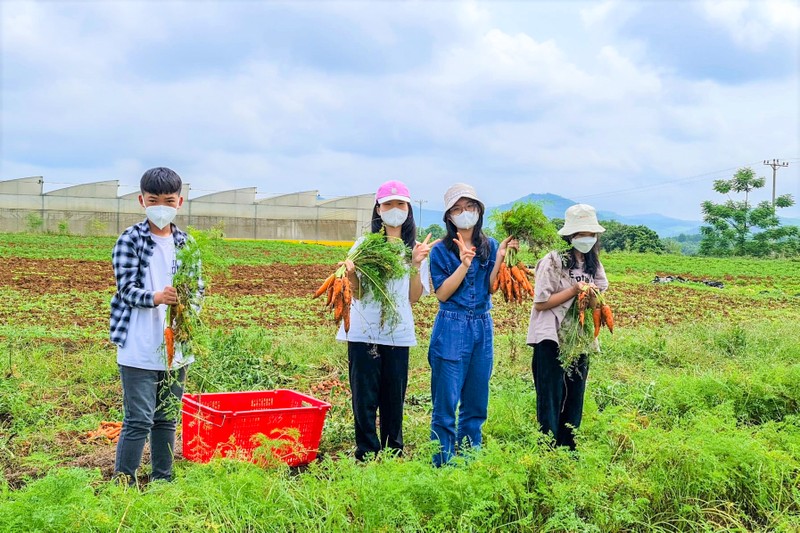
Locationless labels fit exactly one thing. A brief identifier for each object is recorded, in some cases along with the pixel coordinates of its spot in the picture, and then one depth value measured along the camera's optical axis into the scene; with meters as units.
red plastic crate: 4.20
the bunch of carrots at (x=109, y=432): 5.25
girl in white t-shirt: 4.27
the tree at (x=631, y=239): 51.16
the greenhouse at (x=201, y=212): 42.97
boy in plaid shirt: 3.73
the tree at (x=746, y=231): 47.50
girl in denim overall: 4.22
